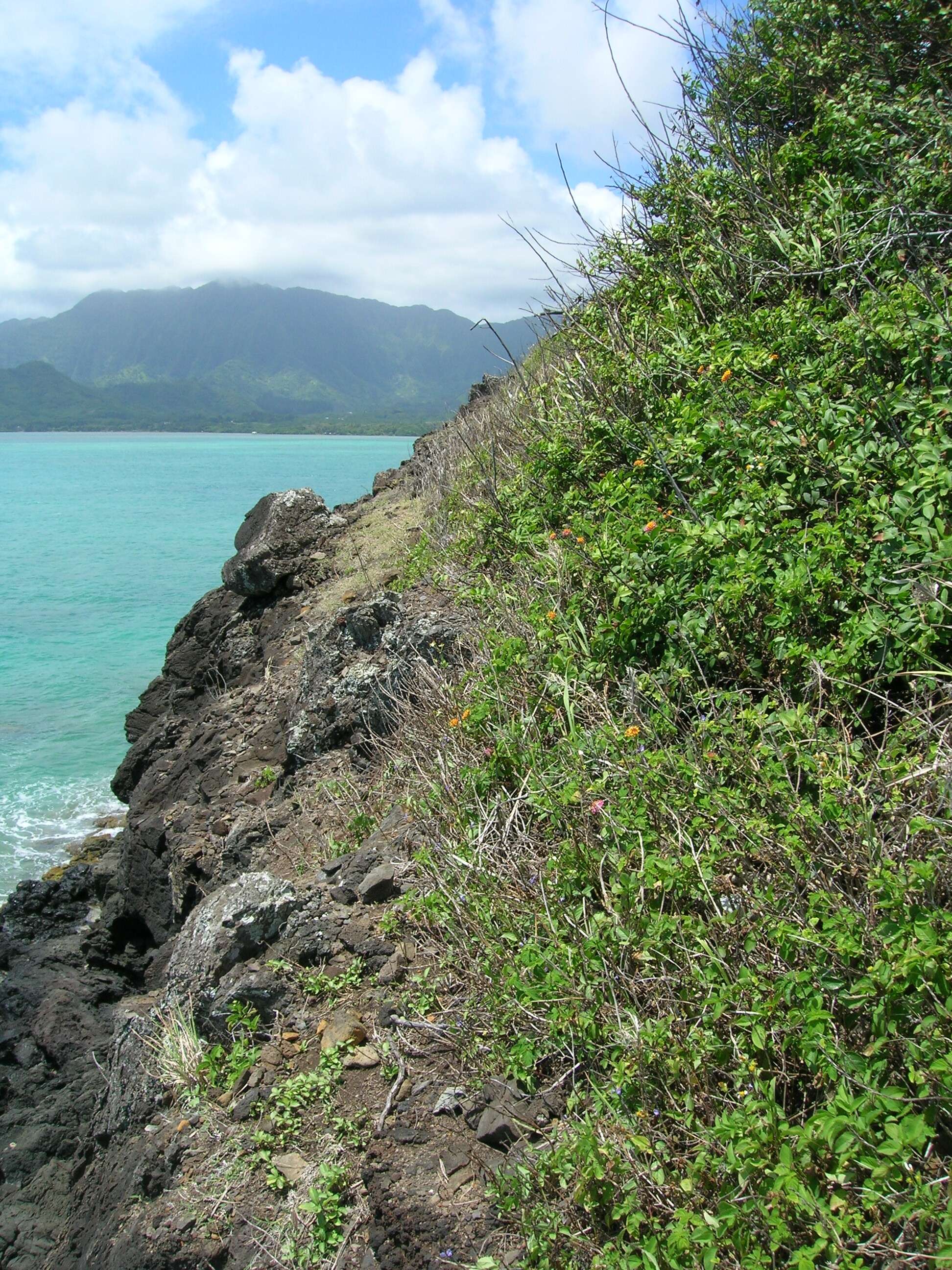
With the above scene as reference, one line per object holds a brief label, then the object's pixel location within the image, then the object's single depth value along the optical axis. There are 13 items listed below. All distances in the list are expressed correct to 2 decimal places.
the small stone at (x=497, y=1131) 2.72
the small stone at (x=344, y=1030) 3.55
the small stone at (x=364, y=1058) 3.42
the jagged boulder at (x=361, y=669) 6.09
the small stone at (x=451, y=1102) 3.00
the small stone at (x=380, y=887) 4.27
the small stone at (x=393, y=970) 3.73
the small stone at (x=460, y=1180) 2.74
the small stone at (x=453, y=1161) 2.80
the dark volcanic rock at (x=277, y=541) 12.02
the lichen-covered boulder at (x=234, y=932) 4.30
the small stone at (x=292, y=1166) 3.13
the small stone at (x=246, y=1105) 3.49
